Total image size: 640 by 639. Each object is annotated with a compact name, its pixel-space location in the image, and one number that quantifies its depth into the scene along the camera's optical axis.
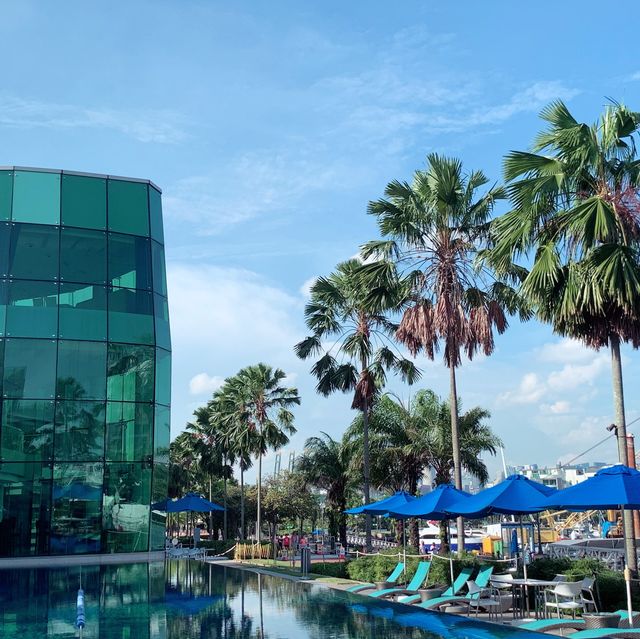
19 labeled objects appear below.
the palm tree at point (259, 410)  42.12
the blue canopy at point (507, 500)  16.03
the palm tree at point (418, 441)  34.91
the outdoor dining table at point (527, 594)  14.63
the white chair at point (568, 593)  13.10
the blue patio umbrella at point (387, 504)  20.27
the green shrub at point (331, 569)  24.14
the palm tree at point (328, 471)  41.72
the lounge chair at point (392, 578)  19.58
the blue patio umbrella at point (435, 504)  17.98
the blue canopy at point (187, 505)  32.34
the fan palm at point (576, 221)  15.39
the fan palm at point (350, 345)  28.41
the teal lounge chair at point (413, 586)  18.05
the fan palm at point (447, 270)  21.58
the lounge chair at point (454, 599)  15.91
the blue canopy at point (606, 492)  12.44
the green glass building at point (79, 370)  30.05
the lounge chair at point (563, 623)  12.59
